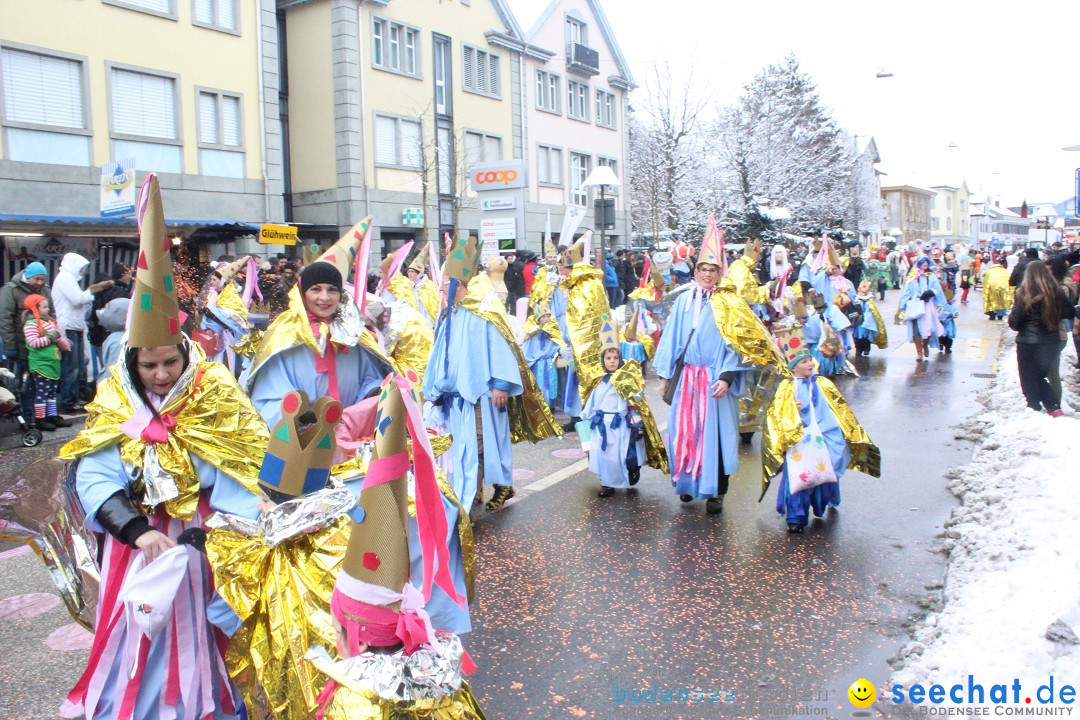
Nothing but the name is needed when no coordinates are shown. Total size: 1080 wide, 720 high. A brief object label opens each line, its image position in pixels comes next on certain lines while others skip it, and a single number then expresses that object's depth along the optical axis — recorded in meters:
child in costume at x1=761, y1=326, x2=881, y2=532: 5.82
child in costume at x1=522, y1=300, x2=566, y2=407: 10.11
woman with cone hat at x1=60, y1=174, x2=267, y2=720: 2.89
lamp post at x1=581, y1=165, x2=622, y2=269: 16.03
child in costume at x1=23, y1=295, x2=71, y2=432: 9.22
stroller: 8.26
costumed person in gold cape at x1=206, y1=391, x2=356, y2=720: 2.68
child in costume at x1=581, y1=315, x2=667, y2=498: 6.75
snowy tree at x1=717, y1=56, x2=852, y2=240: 36.16
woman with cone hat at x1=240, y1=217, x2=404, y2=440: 3.86
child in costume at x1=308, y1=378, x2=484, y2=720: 2.21
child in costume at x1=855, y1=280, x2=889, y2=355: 14.94
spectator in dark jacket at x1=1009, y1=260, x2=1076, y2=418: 8.57
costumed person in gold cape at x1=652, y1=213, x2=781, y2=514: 6.22
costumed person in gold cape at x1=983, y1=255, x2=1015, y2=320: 20.91
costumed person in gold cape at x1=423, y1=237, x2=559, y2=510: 6.14
